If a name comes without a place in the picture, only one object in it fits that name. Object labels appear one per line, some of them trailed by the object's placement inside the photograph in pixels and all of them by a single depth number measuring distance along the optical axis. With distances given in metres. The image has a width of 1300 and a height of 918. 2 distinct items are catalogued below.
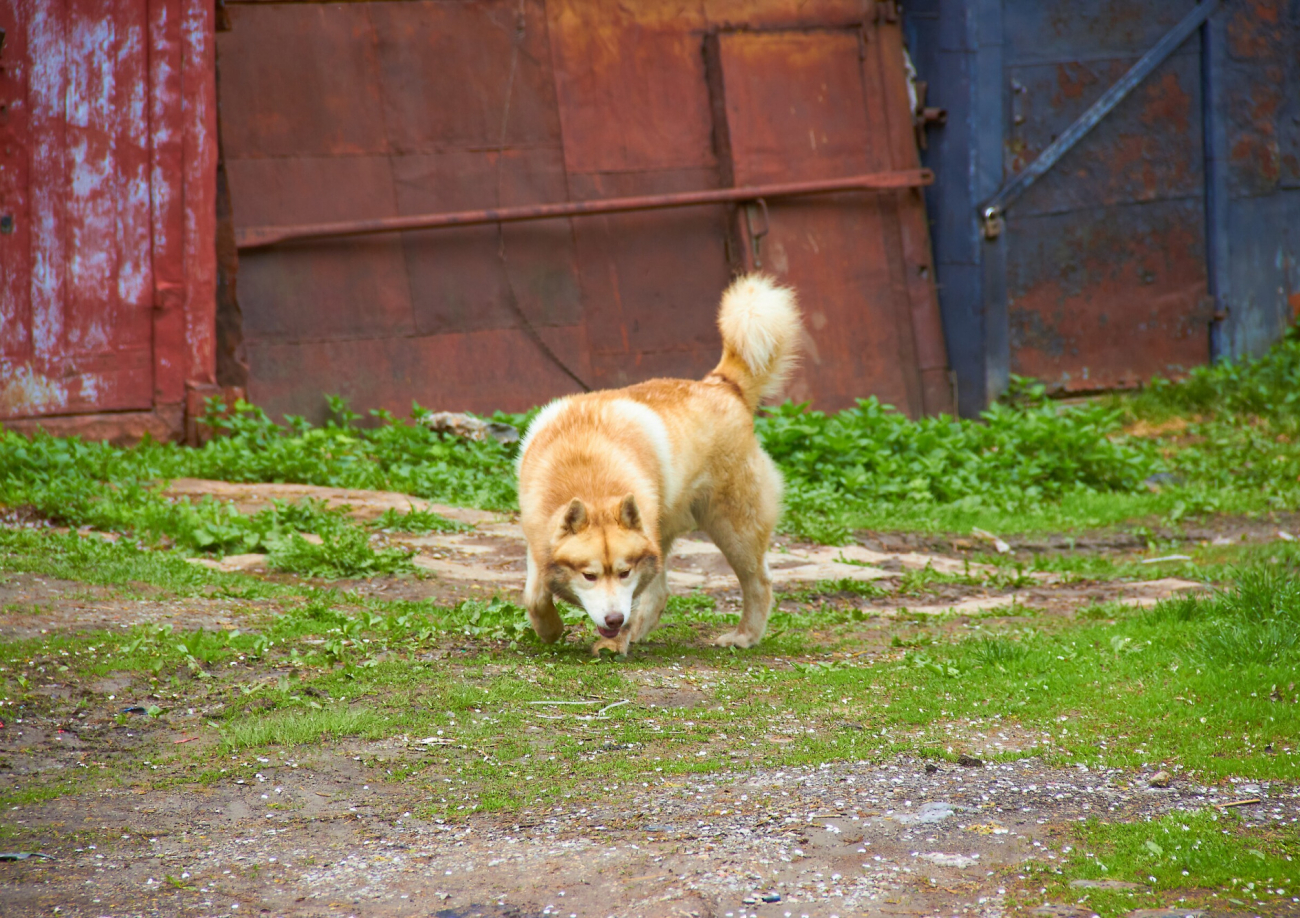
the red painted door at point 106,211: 16.73
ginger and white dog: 9.31
